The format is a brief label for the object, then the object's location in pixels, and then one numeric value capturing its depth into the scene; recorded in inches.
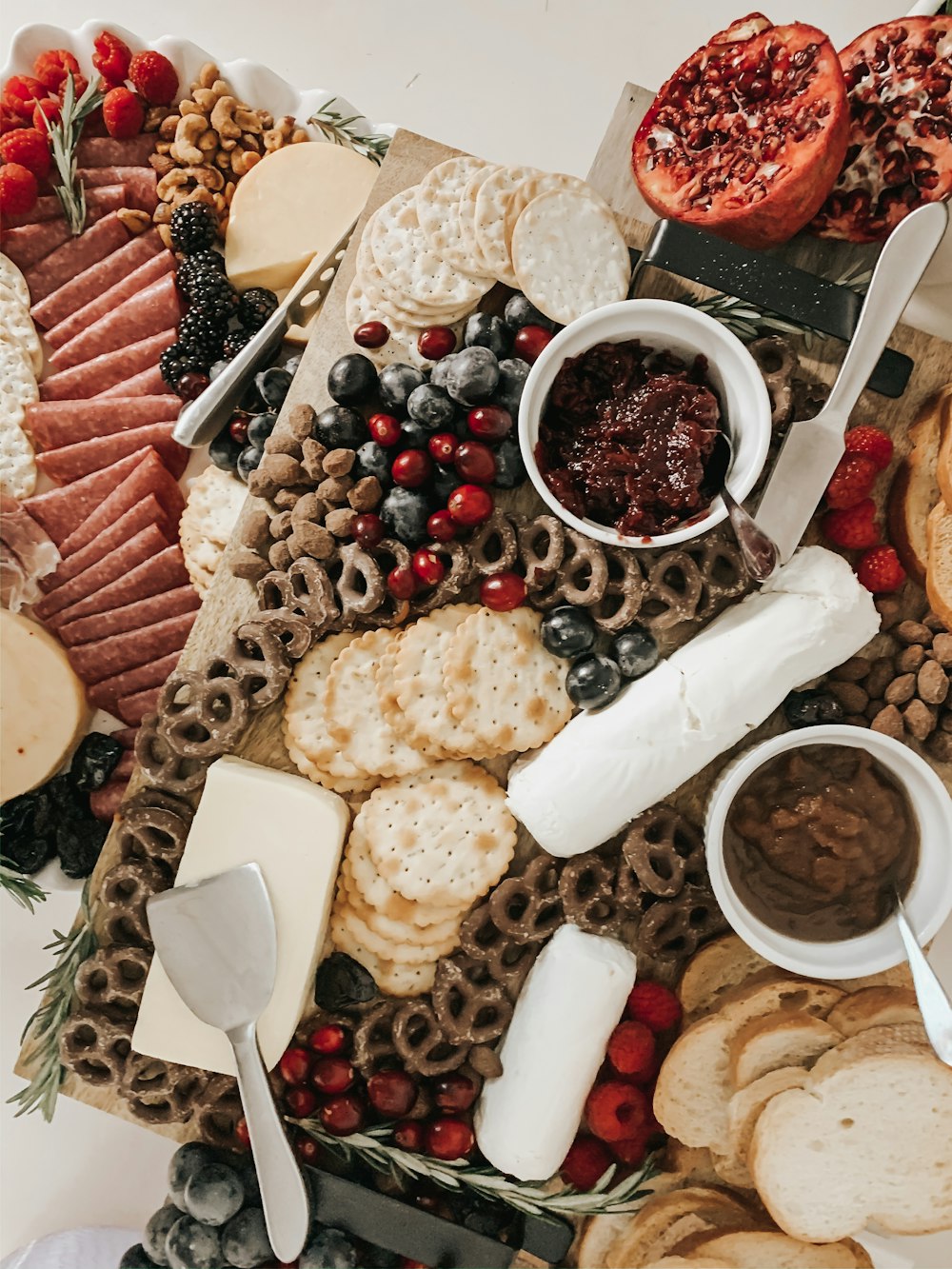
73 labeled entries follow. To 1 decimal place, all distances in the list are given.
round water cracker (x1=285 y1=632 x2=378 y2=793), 22.7
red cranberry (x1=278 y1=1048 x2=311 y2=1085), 22.7
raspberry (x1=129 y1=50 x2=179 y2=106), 26.0
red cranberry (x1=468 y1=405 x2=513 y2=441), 21.9
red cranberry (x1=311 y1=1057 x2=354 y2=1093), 22.6
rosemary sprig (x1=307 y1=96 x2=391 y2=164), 26.5
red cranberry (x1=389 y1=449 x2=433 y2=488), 22.1
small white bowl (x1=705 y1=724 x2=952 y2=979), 20.9
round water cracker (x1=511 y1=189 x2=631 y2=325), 21.8
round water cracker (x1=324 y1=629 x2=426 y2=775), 22.6
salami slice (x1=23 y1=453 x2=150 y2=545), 26.2
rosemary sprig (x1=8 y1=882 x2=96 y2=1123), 22.8
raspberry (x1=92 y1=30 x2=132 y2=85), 26.0
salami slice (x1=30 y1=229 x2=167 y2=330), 26.6
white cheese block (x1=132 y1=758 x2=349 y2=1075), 22.1
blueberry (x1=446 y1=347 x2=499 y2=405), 21.8
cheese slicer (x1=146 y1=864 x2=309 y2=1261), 21.7
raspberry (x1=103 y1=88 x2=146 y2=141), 26.0
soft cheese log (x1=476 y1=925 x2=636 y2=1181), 22.0
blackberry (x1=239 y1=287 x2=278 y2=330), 26.1
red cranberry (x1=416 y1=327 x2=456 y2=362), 22.5
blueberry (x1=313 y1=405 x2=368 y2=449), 22.5
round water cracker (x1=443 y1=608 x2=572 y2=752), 22.1
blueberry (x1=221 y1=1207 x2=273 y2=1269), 22.4
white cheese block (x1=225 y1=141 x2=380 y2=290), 26.0
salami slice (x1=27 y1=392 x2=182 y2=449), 26.2
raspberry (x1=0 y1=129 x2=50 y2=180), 25.8
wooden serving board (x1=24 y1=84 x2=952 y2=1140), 22.9
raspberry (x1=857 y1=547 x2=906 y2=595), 22.5
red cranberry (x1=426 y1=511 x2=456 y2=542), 22.2
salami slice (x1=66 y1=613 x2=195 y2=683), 25.9
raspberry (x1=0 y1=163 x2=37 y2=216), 26.0
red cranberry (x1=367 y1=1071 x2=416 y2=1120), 22.5
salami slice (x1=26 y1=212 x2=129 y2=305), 26.7
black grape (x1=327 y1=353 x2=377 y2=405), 22.5
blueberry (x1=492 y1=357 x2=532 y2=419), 22.2
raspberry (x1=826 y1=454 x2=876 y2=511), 22.0
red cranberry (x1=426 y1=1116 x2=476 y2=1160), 22.6
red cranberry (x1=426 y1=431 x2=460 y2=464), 22.1
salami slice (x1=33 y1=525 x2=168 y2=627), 26.0
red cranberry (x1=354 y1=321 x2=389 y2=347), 22.6
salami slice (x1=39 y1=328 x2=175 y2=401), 26.4
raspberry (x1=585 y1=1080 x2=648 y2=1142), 22.7
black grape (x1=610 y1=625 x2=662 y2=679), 22.1
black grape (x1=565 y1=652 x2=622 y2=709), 22.1
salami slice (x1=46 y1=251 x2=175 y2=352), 26.4
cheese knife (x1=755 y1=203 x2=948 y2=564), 21.3
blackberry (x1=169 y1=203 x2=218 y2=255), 26.0
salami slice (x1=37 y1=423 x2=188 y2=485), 26.1
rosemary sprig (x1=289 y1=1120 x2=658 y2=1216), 22.3
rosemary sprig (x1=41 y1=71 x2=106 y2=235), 25.8
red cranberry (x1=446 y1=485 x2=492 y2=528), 22.0
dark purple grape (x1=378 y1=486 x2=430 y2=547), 22.1
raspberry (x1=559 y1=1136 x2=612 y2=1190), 22.8
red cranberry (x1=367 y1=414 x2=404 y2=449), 22.2
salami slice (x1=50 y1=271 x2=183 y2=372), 26.3
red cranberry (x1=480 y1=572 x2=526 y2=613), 22.1
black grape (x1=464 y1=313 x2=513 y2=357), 22.3
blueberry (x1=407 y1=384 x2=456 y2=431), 22.0
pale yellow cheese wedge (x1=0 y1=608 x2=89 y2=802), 25.4
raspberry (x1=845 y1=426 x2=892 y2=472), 22.1
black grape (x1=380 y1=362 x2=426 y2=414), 22.3
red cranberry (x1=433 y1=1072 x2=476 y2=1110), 22.7
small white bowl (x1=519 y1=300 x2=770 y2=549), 20.7
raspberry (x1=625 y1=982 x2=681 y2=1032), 22.9
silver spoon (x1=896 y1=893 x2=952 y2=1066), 20.7
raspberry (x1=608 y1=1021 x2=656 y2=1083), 22.7
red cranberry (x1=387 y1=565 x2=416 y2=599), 22.1
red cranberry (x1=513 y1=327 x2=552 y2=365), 22.2
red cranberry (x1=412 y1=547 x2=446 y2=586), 22.1
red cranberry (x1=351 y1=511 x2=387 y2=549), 22.1
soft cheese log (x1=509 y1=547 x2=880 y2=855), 21.3
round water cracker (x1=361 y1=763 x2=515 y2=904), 22.5
